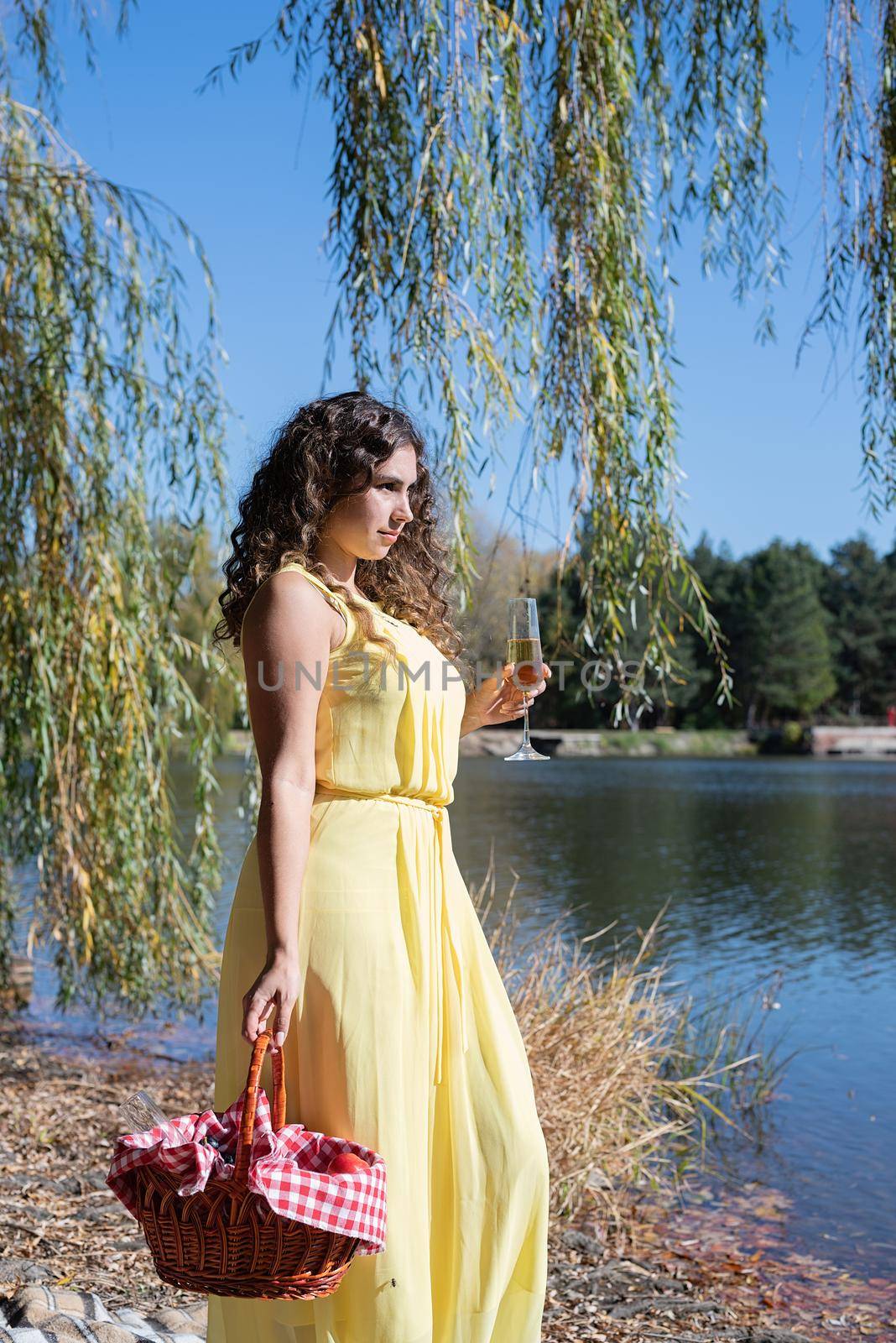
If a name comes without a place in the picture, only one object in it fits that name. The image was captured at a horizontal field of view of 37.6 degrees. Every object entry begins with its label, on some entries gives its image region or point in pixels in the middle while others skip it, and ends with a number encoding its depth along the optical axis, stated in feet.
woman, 6.33
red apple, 5.92
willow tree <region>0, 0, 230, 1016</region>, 14.93
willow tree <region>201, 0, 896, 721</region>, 11.30
